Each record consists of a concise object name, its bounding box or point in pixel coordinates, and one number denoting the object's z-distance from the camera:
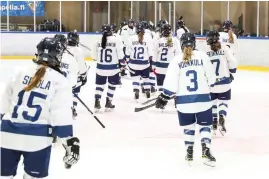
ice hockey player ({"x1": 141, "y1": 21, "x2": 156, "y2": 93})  12.87
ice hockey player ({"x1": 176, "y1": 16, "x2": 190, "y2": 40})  14.50
